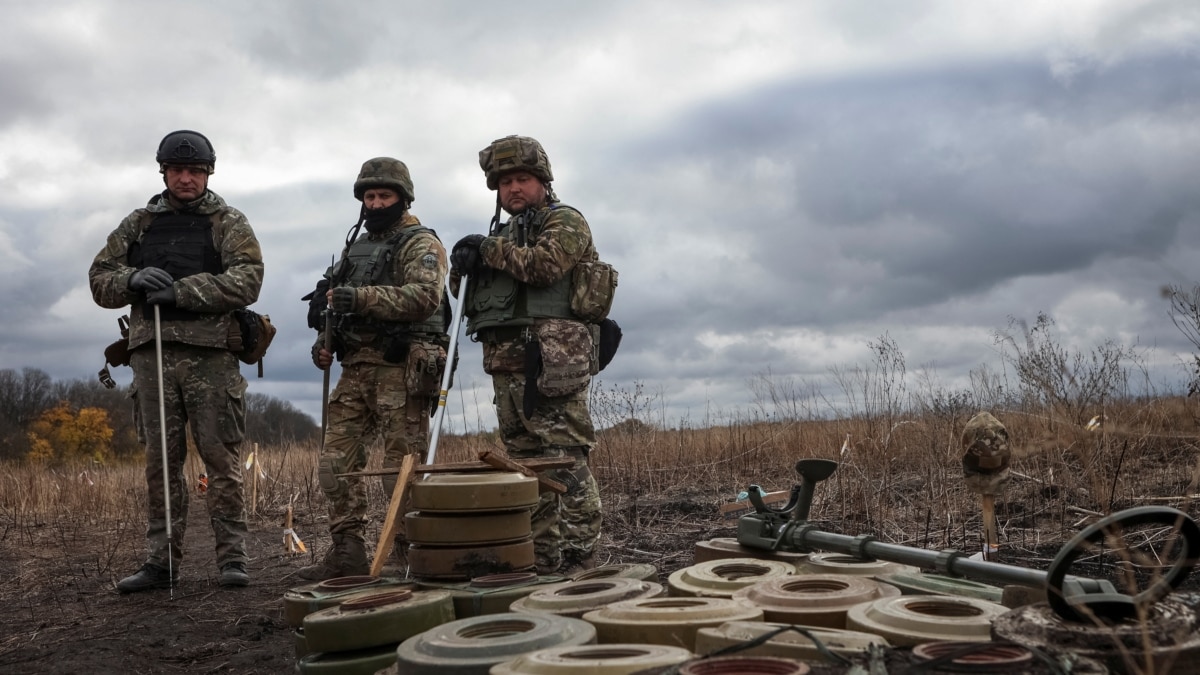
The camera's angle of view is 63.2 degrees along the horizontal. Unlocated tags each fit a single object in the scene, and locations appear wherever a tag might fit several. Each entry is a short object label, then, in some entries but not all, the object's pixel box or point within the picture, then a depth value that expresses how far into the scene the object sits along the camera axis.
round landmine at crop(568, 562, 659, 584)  3.85
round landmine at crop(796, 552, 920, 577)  3.57
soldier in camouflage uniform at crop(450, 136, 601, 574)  5.36
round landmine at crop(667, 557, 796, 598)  3.31
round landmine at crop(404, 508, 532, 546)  4.12
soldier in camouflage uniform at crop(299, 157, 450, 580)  5.95
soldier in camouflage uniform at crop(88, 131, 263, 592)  5.88
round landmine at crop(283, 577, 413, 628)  3.77
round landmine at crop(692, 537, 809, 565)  3.88
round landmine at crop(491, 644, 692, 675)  2.22
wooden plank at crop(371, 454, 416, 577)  4.35
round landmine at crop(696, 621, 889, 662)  2.32
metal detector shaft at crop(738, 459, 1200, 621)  2.13
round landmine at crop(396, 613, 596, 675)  2.54
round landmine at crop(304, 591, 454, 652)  3.29
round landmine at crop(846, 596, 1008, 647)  2.52
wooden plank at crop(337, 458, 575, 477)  4.32
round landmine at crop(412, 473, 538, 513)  4.07
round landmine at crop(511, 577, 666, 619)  3.23
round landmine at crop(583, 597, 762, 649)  2.70
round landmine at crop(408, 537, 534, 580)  4.13
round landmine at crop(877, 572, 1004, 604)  3.30
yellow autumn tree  35.31
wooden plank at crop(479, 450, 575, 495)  4.29
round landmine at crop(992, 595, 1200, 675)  2.04
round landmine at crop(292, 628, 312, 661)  3.59
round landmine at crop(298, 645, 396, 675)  3.26
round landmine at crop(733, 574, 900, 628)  2.83
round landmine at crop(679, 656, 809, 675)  2.06
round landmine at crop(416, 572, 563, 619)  3.63
